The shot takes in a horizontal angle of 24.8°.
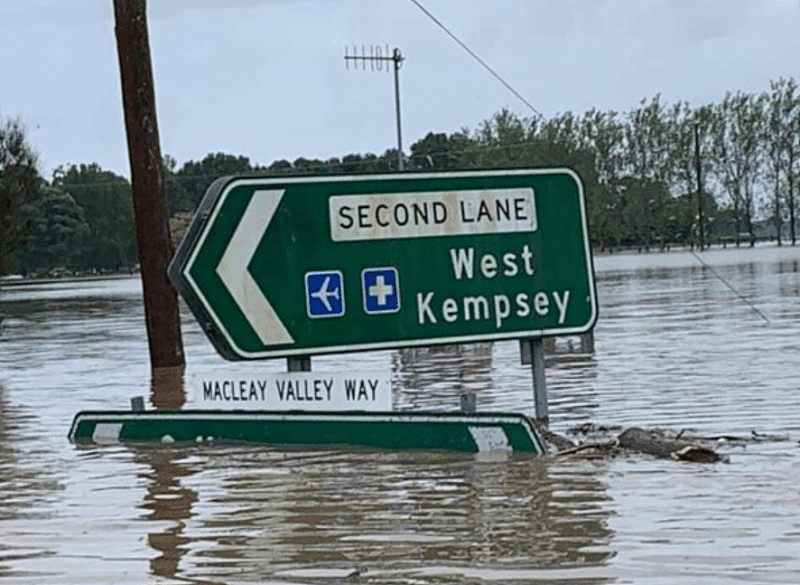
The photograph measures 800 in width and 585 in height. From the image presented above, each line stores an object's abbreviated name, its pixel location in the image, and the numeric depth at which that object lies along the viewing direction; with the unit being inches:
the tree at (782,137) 4089.6
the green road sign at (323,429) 427.5
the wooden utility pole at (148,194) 830.5
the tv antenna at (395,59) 2454.0
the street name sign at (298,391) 457.7
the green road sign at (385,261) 464.8
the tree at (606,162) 3838.6
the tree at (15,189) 1295.5
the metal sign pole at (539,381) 495.5
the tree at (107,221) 5078.7
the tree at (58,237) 4741.6
